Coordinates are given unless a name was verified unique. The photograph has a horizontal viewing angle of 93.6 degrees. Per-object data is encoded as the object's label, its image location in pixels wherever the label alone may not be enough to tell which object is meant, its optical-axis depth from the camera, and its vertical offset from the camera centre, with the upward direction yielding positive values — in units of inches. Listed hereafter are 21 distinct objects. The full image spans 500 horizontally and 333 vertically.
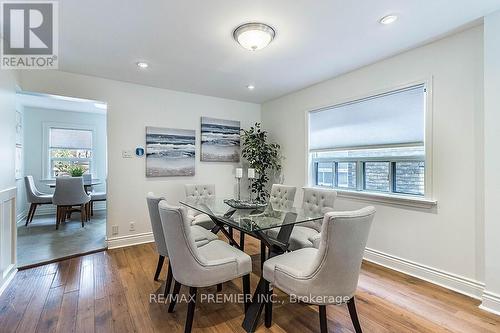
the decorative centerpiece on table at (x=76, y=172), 202.7 -5.6
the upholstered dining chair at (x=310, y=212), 92.8 -20.7
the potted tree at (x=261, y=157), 169.3 +6.5
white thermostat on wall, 140.8 +7.6
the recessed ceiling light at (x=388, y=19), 77.6 +49.6
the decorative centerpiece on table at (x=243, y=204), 110.0 -18.7
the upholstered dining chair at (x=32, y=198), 177.2 -24.7
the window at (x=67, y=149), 218.8 +15.6
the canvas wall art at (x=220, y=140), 167.3 +19.2
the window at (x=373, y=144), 103.2 +11.3
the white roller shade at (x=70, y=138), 219.0 +26.3
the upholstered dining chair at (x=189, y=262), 63.1 -27.9
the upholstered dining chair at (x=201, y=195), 122.7 -17.0
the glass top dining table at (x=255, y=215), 79.6 -19.7
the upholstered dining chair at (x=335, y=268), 54.7 -25.1
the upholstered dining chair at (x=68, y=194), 169.2 -20.9
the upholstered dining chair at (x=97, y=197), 198.5 -27.1
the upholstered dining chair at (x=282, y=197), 122.8 -16.6
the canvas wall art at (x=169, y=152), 147.9 +9.3
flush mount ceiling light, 81.1 +46.4
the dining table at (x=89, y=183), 205.2 -16.1
